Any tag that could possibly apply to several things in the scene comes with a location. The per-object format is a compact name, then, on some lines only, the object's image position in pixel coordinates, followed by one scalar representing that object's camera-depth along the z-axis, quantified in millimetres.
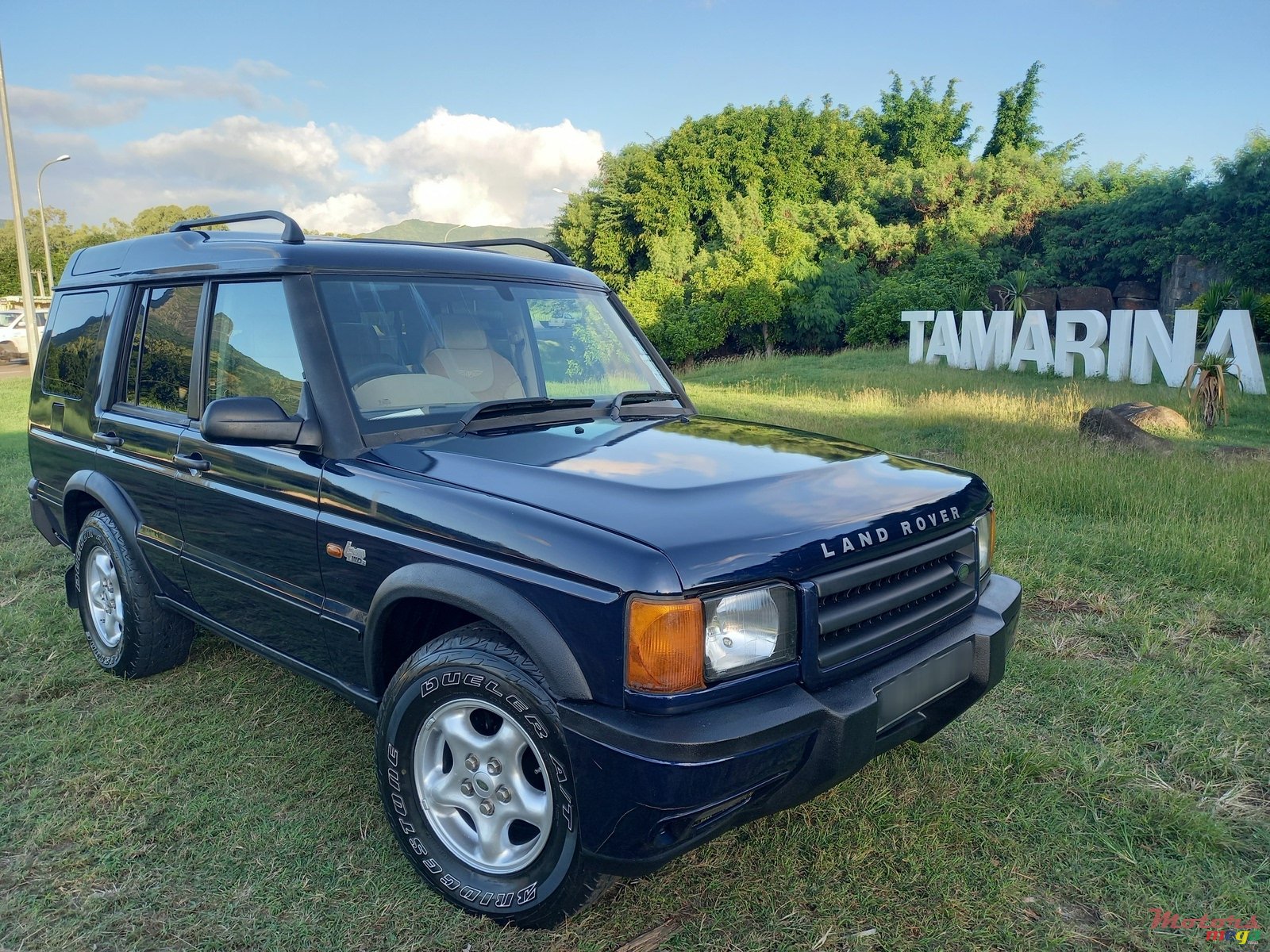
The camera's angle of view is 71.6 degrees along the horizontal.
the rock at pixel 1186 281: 24859
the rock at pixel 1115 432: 9297
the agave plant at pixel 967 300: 25631
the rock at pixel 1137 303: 27047
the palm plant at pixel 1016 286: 25891
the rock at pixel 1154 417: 10834
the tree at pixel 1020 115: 35281
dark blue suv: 2150
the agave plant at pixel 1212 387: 11383
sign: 14562
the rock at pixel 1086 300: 27033
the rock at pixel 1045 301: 27516
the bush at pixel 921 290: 29266
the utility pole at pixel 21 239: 18953
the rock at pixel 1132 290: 27312
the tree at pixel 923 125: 38219
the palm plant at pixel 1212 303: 15703
